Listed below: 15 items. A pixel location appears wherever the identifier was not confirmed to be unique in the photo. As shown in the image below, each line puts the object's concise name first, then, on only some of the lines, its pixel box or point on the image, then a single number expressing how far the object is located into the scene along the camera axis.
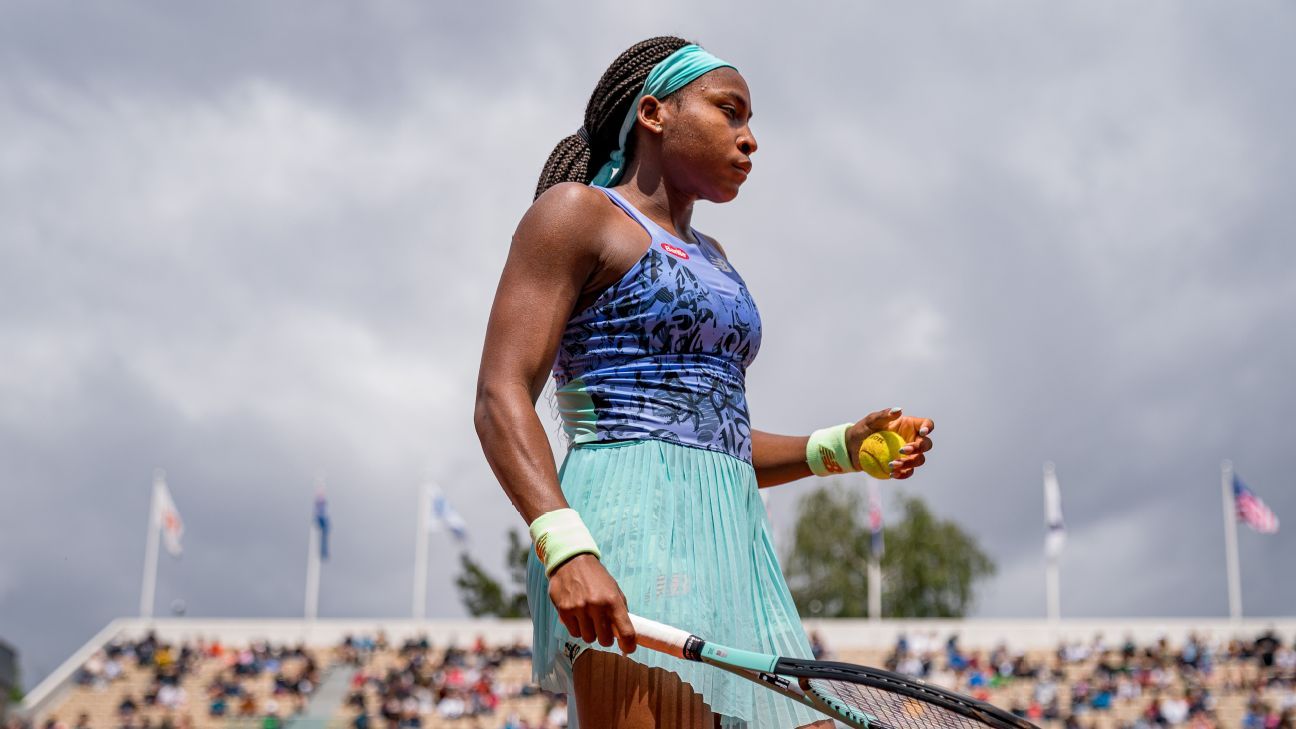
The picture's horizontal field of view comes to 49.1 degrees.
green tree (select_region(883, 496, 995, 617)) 63.97
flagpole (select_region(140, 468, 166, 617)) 45.50
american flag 36.28
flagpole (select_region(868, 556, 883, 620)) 41.92
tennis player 2.97
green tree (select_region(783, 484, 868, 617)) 62.97
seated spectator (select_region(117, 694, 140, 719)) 34.53
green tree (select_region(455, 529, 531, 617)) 68.06
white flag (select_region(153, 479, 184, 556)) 42.78
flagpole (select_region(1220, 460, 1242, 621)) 39.69
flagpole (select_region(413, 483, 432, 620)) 44.69
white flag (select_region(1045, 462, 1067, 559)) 42.00
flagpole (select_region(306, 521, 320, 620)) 44.00
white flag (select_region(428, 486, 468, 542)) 43.41
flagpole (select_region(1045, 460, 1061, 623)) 41.10
